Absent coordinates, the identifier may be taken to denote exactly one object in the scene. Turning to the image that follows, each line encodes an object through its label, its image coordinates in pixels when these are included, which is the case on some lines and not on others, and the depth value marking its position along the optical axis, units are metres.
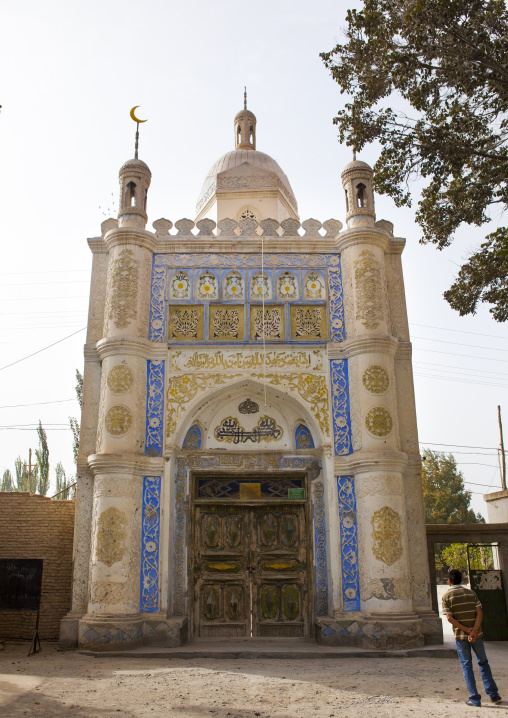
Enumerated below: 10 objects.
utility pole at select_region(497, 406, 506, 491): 29.97
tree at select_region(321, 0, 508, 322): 8.16
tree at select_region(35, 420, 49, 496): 32.94
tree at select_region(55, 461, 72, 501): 38.75
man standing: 6.24
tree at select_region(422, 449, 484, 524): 36.53
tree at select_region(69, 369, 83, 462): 23.14
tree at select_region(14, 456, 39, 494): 37.91
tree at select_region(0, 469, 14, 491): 43.49
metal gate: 12.28
